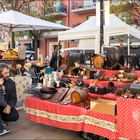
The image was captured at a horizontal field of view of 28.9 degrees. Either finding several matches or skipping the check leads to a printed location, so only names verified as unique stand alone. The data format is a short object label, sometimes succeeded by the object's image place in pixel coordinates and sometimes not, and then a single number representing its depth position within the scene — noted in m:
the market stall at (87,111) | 3.40
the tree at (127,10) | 13.34
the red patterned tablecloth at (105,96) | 3.95
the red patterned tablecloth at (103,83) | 4.15
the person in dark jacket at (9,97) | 4.06
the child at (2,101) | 3.83
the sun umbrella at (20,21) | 6.46
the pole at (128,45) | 5.32
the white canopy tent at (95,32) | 6.57
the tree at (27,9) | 15.26
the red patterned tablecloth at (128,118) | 3.28
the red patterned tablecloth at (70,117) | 3.54
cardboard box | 3.58
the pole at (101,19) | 6.16
